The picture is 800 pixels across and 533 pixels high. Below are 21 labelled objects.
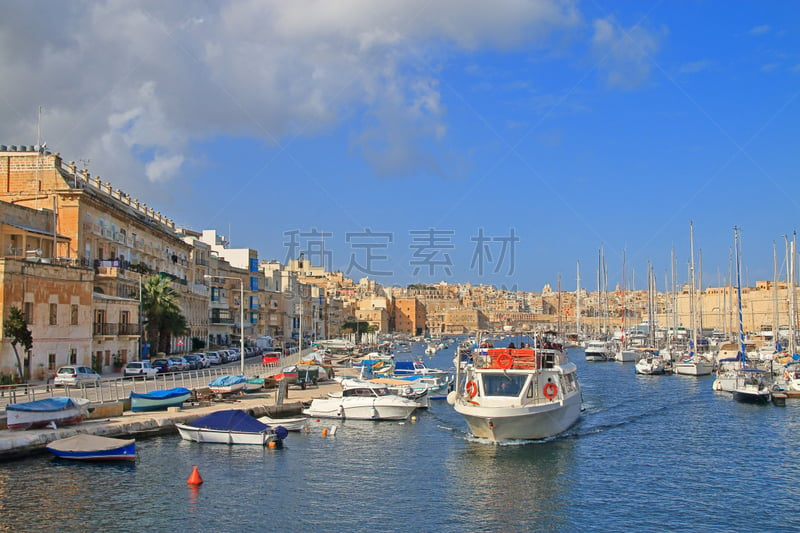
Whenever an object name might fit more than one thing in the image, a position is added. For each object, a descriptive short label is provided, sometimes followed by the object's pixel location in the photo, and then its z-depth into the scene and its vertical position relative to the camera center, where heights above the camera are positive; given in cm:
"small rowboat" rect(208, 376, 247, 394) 4341 -362
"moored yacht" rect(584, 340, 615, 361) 10793 -484
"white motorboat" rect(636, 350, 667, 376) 7750 -488
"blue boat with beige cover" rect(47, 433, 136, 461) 2797 -453
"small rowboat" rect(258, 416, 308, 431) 3659 -483
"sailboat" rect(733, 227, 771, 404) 5025 -460
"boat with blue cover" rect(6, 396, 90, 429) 2950 -351
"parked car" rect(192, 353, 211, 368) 6405 -339
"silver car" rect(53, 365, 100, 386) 4091 -296
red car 6894 -355
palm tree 6144 +68
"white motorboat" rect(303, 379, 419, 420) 4228 -472
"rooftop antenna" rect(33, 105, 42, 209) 5556 +875
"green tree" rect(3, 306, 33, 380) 4038 -47
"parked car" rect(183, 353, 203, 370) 6094 -330
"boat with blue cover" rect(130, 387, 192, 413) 3694 -378
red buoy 2586 -520
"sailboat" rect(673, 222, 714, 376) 7591 -479
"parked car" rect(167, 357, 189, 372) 5660 -321
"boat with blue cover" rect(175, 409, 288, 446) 3269 -459
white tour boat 3238 -338
